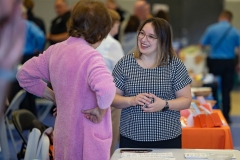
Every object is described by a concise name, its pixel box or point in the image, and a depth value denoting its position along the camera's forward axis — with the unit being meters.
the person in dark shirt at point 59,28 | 10.80
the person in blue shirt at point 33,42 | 9.92
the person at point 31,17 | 10.23
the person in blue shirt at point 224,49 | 10.99
